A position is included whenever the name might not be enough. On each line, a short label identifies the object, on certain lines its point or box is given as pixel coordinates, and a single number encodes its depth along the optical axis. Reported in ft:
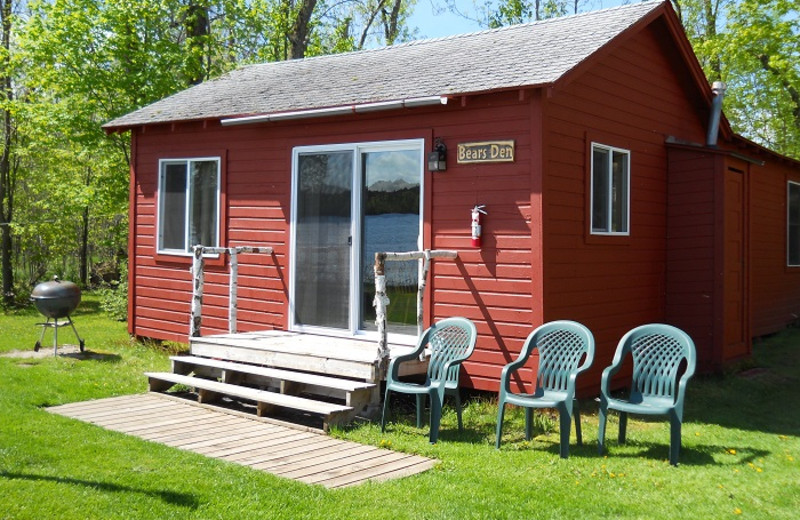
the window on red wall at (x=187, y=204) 32.07
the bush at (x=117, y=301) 47.11
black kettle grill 32.01
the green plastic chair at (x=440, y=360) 19.51
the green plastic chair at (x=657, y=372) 17.70
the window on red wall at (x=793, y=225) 42.04
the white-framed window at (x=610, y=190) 26.27
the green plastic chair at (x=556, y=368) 18.30
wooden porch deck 22.10
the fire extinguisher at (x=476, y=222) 23.67
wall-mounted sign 23.24
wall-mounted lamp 24.47
